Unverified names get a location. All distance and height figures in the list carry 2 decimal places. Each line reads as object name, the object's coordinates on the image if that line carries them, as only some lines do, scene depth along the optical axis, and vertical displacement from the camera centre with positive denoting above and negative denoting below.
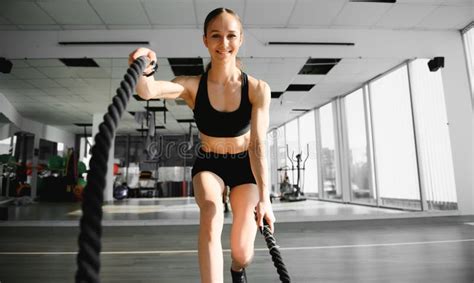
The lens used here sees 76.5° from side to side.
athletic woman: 1.09 +0.16
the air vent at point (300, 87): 7.35 +2.11
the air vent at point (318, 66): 5.82 +2.15
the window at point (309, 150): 9.09 +0.66
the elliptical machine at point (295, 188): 8.39 -0.48
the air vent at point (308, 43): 5.26 +2.27
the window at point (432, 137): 5.23 +0.58
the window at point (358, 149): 7.34 +0.54
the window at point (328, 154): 8.52 +0.50
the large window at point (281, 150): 9.35 +0.73
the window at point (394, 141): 5.92 +0.61
